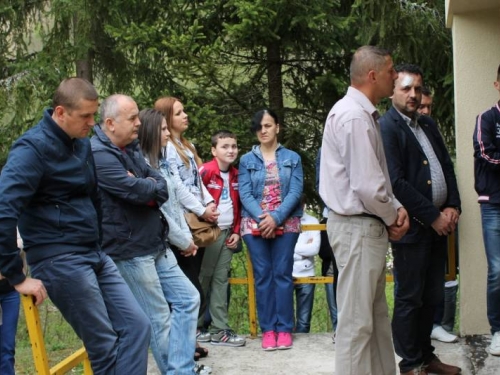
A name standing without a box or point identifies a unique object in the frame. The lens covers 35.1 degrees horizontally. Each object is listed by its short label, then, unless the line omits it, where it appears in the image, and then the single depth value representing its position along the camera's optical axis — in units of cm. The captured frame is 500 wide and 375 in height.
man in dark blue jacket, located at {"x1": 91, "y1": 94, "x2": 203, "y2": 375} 521
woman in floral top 699
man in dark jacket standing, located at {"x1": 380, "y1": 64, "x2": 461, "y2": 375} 557
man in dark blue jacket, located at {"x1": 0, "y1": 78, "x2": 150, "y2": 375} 429
